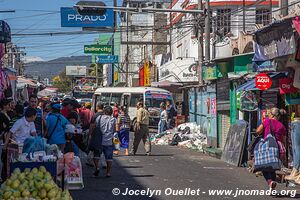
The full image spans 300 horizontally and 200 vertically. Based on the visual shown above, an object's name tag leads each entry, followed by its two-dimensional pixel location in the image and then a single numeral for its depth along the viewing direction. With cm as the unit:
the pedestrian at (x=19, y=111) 1417
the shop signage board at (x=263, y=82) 1636
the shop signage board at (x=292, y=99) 1561
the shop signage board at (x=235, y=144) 1781
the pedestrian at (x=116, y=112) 3075
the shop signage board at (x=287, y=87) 1547
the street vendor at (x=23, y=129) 1140
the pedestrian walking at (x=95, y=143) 1452
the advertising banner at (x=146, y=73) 5561
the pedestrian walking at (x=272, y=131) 1230
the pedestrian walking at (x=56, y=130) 1283
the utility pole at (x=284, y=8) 1715
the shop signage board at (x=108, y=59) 5638
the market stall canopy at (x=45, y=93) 4487
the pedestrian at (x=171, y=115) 3396
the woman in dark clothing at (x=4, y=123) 1197
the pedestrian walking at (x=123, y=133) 2008
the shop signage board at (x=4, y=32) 1532
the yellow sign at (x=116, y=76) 8501
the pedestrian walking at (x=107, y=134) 1453
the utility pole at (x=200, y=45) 2622
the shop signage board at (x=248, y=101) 1850
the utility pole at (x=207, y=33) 2438
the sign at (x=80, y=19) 2866
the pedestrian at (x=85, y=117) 1791
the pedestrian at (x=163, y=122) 3206
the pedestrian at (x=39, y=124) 1280
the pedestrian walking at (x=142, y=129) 2056
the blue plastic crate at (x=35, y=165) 890
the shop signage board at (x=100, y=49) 5602
